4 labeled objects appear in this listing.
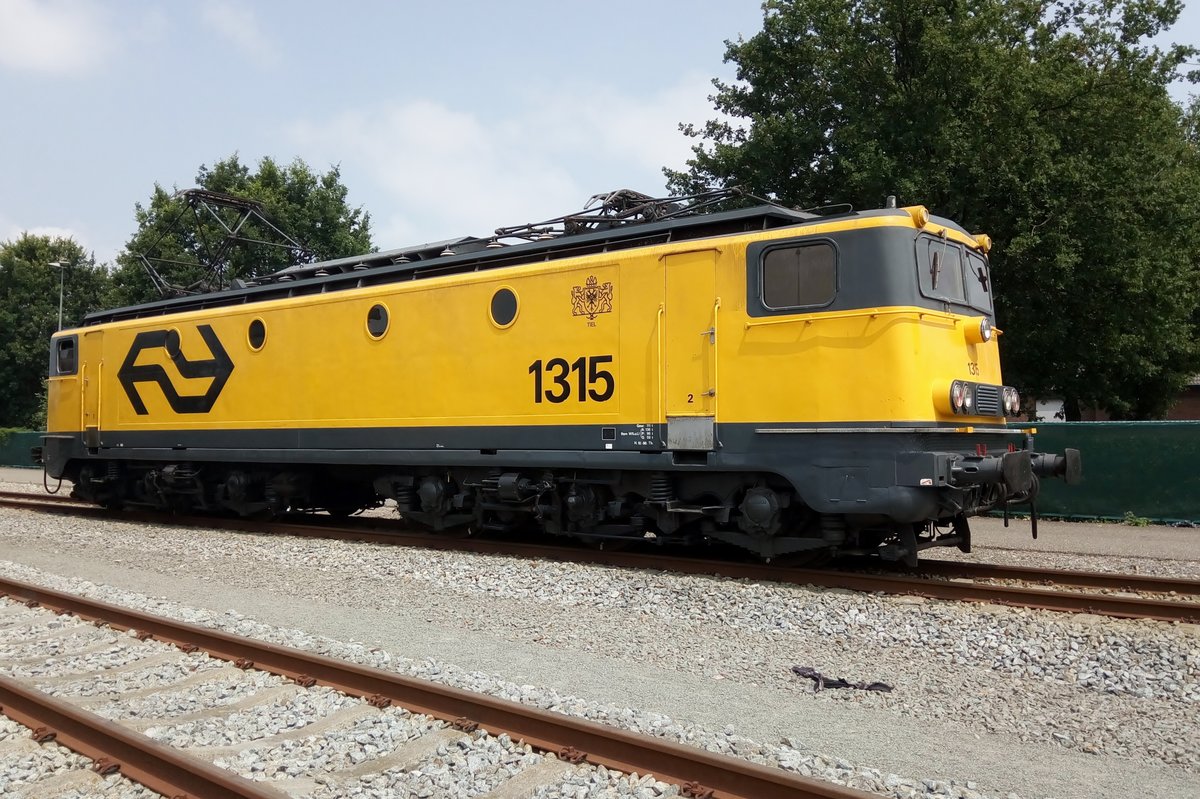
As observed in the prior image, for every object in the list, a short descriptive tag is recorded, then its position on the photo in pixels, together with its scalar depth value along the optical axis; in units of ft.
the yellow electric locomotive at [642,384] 27.32
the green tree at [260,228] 128.77
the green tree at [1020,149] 62.75
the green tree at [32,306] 165.37
